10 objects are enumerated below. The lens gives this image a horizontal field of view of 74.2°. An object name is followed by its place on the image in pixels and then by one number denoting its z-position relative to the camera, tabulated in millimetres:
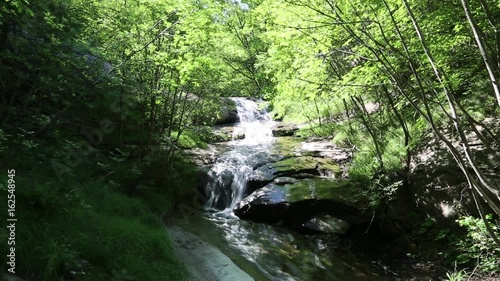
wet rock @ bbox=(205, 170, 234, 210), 10641
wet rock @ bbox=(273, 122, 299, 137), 17172
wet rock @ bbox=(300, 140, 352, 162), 11664
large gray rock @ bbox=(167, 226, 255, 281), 5793
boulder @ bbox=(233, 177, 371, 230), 8836
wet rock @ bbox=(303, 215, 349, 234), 8703
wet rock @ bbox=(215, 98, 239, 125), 18906
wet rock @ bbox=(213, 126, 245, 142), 15955
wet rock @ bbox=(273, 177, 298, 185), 10168
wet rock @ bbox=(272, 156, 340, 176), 10727
